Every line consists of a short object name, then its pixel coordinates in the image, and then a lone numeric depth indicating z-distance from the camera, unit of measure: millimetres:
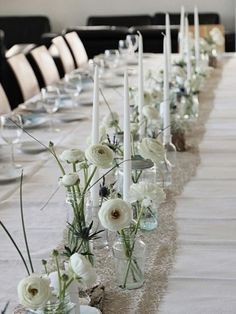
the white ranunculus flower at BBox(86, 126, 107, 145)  1819
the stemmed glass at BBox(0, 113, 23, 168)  2370
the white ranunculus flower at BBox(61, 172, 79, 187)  1393
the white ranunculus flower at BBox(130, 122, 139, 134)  2091
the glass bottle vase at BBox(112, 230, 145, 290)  1384
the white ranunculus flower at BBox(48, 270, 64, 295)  1090
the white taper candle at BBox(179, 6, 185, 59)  3701
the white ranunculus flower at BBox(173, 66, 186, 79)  3030
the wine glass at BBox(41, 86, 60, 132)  2970
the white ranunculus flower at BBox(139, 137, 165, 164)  1576
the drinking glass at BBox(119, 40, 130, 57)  4918
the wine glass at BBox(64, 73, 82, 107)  3450
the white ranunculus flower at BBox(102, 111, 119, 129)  2089
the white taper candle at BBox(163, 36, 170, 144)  2113
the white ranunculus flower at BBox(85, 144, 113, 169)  1389
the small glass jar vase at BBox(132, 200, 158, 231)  1710
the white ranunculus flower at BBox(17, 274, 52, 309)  1025
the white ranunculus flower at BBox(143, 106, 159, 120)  2101
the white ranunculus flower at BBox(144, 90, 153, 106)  2378
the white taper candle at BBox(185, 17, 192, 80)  3137
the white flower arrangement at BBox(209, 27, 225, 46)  4483
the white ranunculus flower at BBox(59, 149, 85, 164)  1497
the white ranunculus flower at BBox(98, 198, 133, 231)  1266
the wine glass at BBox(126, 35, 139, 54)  4897
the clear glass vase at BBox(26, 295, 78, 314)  1074
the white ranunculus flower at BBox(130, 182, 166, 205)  1446
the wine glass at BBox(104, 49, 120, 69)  4491
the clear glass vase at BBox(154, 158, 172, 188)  2056
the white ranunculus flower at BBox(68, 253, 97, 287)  1110
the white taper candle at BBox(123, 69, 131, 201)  1434
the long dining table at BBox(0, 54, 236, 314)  1380
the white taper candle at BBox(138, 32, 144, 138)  2017
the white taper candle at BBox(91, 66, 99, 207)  1490
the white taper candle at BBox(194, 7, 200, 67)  3709
